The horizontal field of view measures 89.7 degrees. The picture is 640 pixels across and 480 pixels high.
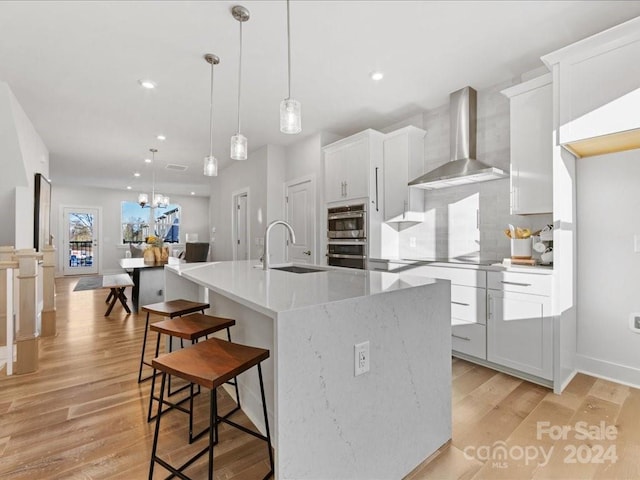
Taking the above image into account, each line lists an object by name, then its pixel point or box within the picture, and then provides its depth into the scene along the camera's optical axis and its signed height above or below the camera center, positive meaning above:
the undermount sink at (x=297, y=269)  2.49 -0.21
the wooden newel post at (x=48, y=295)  3.57 -0.60
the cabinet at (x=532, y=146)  2.61 +0.81
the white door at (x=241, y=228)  6.30 +0.30
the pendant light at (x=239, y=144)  2.23 +0.76
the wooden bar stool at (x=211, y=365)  1.21 -0.50
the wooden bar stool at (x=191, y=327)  1.71 -0.48
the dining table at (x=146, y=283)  4.79 -0.62
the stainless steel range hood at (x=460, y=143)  3.20 +1.03
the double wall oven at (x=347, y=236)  3.90 +0.08
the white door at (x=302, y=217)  4.77 +0.39
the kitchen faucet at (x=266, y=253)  2.25 -0.08
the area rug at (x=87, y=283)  6.59 -0.92
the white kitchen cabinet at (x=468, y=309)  2.74 -0.59
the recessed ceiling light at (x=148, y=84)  3.19 +1.60
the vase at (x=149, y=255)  5.27 -0.22
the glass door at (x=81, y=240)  9.33 +0.07
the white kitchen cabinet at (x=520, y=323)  2.37 -0.63
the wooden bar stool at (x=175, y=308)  2.08 -0.45
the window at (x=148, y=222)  10.15 +0.65
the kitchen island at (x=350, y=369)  1.10 -0.53
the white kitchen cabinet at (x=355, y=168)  3.86 +0.94
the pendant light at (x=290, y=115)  2.00 +0.80
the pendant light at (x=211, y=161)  2.76 +0.72
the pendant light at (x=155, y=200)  6.95 +0.93
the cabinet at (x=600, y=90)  2.06 +1.04
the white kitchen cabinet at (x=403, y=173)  3.73 +0.83
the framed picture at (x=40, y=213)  4.36 +0.41
